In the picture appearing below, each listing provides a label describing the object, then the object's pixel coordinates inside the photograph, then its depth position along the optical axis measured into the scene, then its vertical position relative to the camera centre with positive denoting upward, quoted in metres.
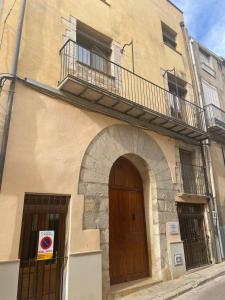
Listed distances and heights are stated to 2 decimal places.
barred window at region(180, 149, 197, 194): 7.98 +1.78
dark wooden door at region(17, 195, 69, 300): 4.17 -0.37
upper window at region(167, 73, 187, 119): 8.74 +5.27
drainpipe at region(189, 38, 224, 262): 7.80 +0.88
